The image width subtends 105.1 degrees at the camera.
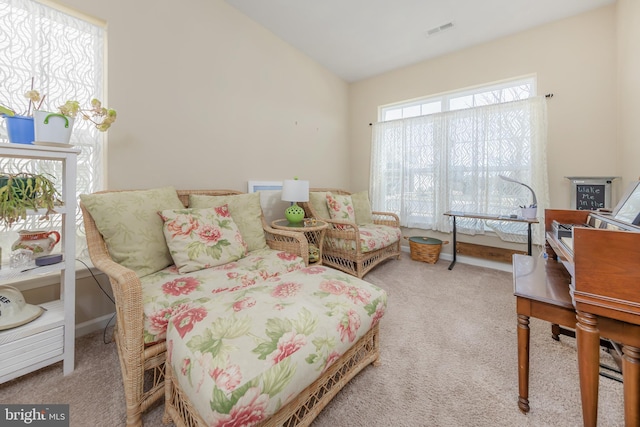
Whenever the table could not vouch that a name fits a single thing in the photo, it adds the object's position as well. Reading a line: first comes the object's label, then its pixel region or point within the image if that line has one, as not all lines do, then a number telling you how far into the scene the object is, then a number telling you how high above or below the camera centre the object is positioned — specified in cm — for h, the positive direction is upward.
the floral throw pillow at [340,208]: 288 +6
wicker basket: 303 -45
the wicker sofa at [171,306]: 88 -40
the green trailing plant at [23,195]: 106 +8
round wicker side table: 220 -24
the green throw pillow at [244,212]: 184 +0
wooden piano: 72 -31
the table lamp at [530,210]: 240 +3
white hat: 111 -47
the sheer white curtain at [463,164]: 263 +60
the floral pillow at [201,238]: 143 -17
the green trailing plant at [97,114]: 143 +60
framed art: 254 +29
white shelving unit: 108 -53
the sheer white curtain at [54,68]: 138 +87
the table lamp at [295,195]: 243 +17
